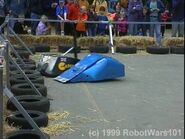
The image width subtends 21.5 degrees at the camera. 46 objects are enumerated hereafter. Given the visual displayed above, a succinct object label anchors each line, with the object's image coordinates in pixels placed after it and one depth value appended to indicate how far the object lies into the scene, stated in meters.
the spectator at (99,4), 18.16
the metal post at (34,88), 7.89
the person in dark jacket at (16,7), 17.17
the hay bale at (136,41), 16.44
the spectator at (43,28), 17.03
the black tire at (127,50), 15.21
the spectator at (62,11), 16.88
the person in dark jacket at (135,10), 17.73
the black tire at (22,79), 9.08
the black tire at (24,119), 6.44
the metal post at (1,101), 4.90
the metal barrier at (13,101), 5.06
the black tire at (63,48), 15.16
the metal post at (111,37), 15.46
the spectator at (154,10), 17.95
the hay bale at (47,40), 16.23
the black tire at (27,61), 11.46
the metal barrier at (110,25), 15.45
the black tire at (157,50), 15.21
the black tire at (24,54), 12.65
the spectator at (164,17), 19.75
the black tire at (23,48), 14.09
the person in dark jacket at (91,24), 17.49
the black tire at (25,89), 8.22
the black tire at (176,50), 15.37
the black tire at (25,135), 5.80
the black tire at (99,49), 15.27
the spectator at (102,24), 17.61
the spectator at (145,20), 18.15
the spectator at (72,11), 16.88
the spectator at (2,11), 15.84
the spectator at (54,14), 17.66
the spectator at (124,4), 19.30
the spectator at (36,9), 17.48
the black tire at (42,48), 15.31
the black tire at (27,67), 10.47
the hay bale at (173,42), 16.48
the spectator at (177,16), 16.93
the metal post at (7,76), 7.81
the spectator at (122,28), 18.08
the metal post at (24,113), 5.25
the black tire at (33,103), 7.28
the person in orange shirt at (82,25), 16.91
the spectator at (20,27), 16.67
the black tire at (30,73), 9.77
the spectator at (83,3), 17.78
